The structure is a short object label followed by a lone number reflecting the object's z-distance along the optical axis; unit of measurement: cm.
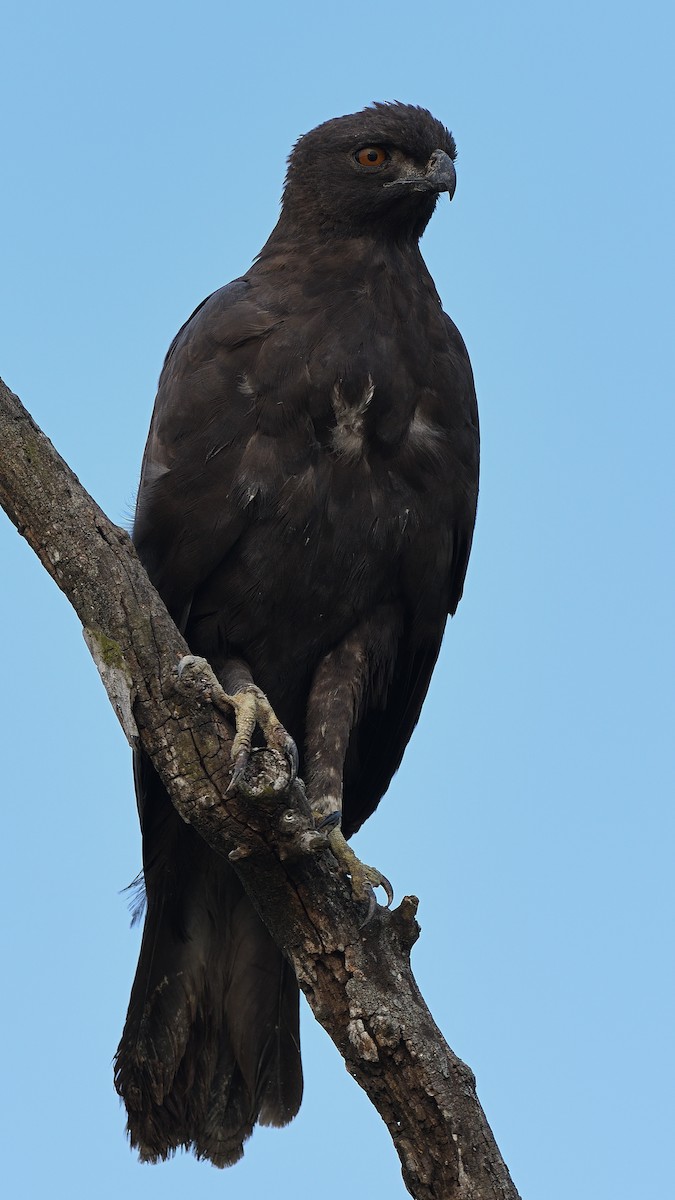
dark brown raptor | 998
